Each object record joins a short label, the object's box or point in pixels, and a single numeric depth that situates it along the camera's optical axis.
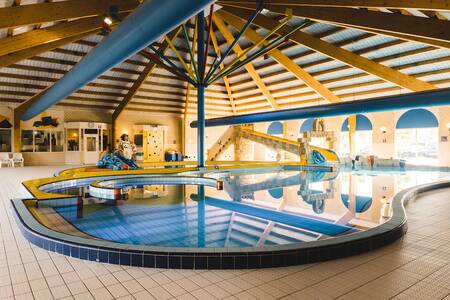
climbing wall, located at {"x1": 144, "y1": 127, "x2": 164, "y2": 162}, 20.64
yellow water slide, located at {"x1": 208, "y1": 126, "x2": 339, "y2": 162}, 17.84
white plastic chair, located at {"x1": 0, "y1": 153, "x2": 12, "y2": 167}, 15.45
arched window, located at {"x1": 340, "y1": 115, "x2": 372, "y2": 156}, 18.56
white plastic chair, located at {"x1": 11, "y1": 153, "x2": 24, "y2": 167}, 15.83
